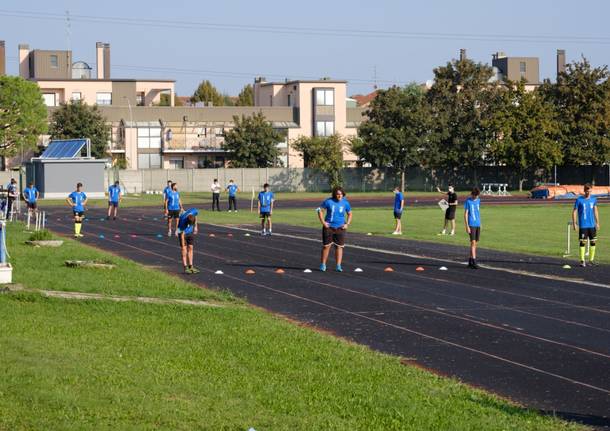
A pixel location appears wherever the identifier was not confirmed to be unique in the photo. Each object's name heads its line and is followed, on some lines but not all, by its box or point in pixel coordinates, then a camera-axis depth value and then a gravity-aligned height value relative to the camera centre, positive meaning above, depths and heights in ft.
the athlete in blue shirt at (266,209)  118.42 -4.40
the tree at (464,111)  278.46 +14.41
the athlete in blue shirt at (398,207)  118.21 -4.30
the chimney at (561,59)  399.30 +39.41
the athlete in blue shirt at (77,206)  117.80 -3.93
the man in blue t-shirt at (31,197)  137.59 -3.37
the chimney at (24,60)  374.02 +37.76
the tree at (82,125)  296.88 +12.26
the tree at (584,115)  270.05 +12.59
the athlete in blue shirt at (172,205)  119.85 -3.94
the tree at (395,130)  275.18 +9.43
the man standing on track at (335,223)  76.48 -3.88
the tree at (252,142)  295.28 +7.31
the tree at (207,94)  497.74 +34.87
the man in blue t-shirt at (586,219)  79.97 -3.91
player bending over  73.31 -4.34
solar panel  233.96 +4.55
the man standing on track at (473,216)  81.15 -3.69
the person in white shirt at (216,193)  178.29 -4.07
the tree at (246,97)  490.08 +32.81
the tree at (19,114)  286.87 +14.84
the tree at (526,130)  266.77 +8.80
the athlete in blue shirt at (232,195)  172.45 -4.19
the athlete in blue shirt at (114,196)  150.10 -3.62
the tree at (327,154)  285.84 +3.67
